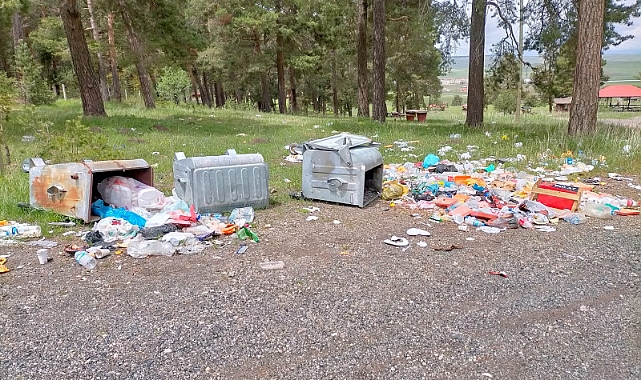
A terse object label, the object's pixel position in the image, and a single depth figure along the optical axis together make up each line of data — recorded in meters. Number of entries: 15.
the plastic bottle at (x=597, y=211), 4.35
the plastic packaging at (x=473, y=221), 4.13
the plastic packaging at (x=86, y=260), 3.16
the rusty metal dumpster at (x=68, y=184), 3.88
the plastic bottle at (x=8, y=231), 3.73
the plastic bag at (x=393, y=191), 5.07
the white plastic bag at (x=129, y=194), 4.15
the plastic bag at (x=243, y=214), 4.14
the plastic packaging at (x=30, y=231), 3.75
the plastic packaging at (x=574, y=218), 4.21
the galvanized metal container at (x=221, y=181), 4.11
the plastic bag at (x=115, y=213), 3.86
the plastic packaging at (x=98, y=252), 3.31
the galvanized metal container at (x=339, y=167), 4.53
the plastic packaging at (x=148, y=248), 3.36
